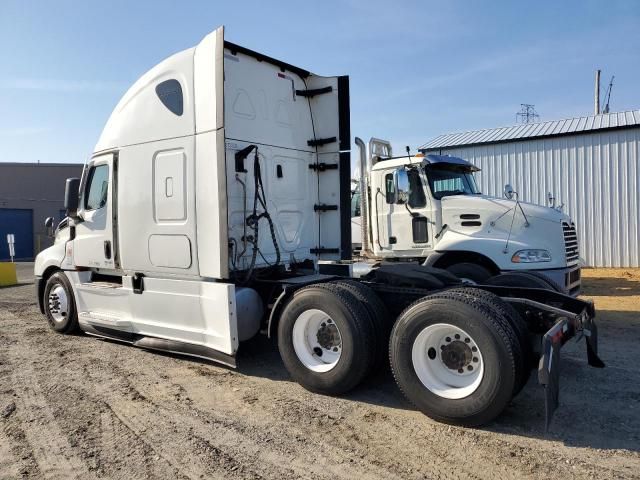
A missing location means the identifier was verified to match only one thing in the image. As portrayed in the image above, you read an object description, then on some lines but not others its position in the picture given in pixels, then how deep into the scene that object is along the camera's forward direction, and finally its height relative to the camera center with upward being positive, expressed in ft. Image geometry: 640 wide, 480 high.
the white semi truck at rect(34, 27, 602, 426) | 14.29 -1.17
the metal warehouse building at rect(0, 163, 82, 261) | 111.45 +8.58
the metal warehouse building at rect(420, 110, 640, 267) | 52.95 +5.85
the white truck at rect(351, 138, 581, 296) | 25.84 +0.31
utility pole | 100.32 +24.42
